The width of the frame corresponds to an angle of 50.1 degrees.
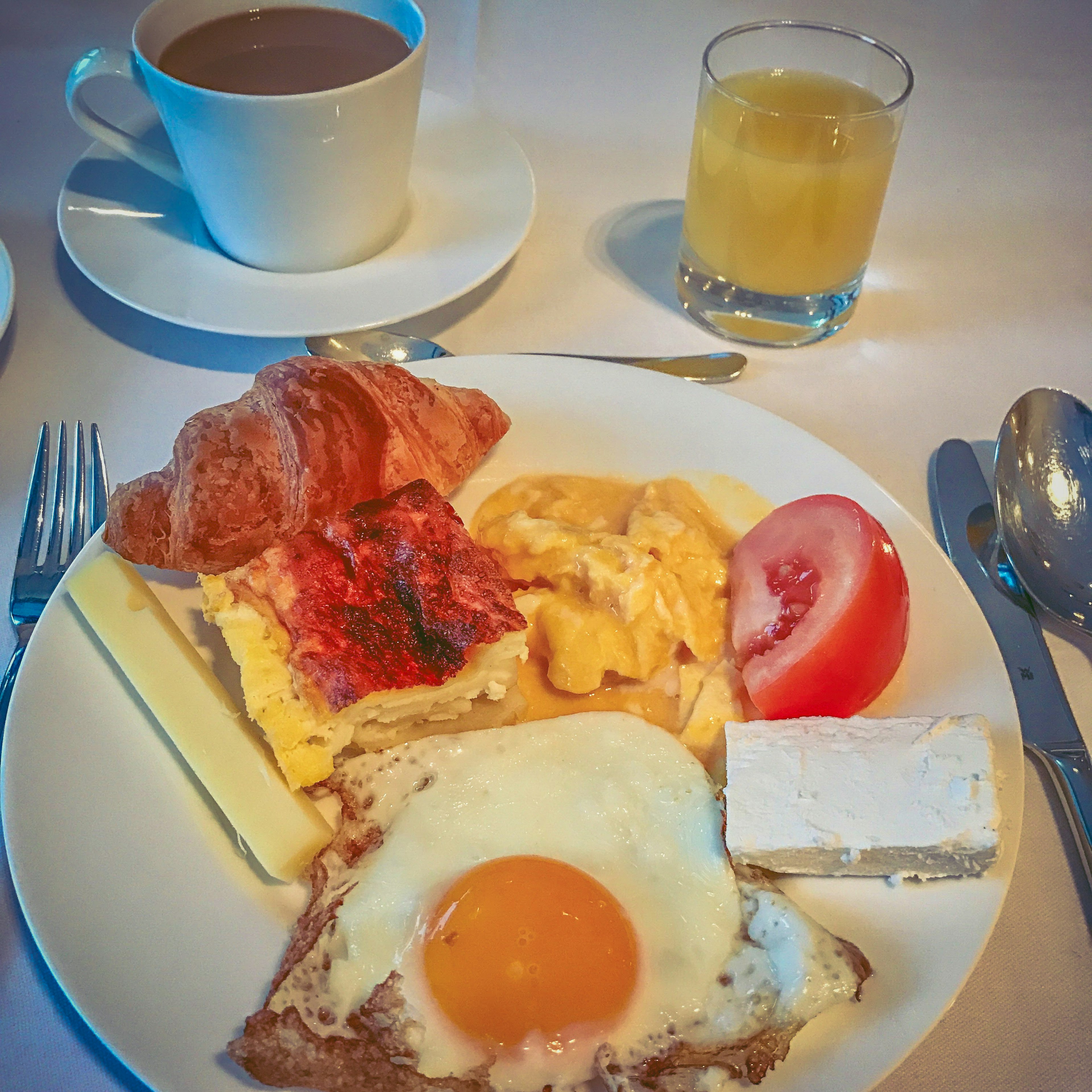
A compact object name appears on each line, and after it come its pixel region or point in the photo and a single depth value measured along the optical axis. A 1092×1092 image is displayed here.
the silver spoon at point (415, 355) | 0.35
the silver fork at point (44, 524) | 0.29
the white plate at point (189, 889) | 0.22
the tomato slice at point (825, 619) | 0.27
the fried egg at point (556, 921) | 0.23
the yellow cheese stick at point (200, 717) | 0.25
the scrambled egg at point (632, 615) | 0.29
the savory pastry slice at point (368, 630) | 0.26
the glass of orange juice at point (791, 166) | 0.34
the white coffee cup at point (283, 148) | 0.32
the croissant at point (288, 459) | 0.28
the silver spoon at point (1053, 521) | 0.28
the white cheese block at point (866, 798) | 0.24
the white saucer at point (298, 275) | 0.35
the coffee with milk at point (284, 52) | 0.34
